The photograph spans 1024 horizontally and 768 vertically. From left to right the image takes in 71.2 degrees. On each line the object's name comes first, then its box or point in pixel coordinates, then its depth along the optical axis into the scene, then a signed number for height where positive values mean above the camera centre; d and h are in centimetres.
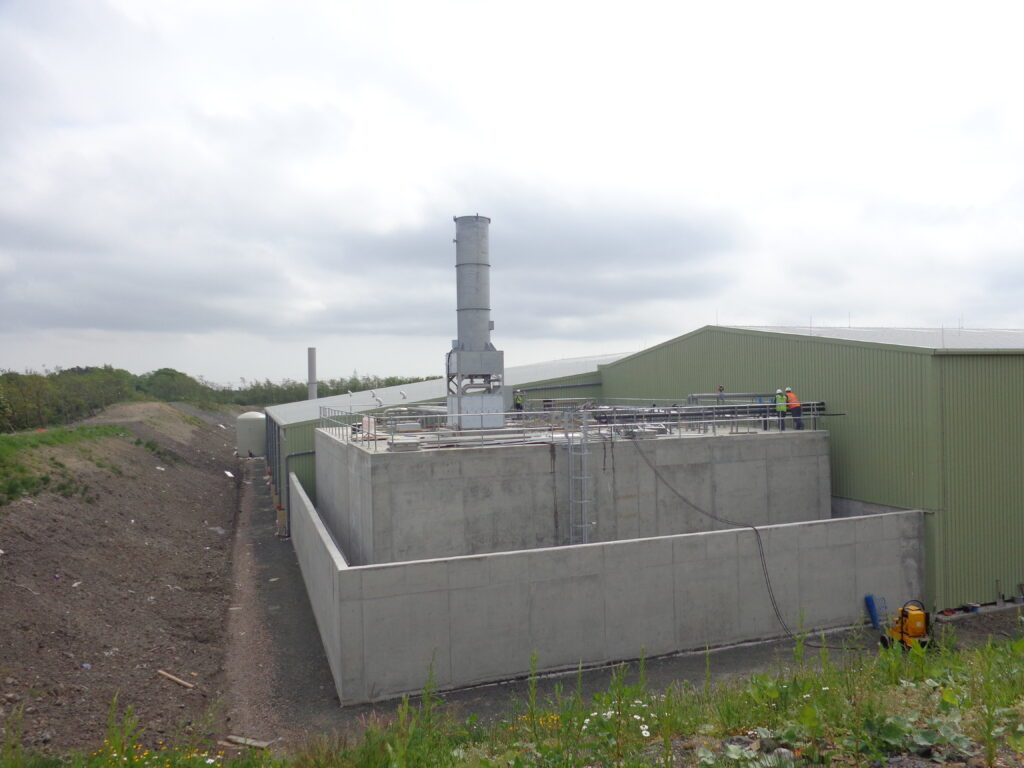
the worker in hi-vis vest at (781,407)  1959 -61
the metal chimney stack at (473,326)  2061 +186
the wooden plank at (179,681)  1233 -497
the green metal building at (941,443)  1719 -153
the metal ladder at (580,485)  1631 -225
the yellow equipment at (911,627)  1355 -466
